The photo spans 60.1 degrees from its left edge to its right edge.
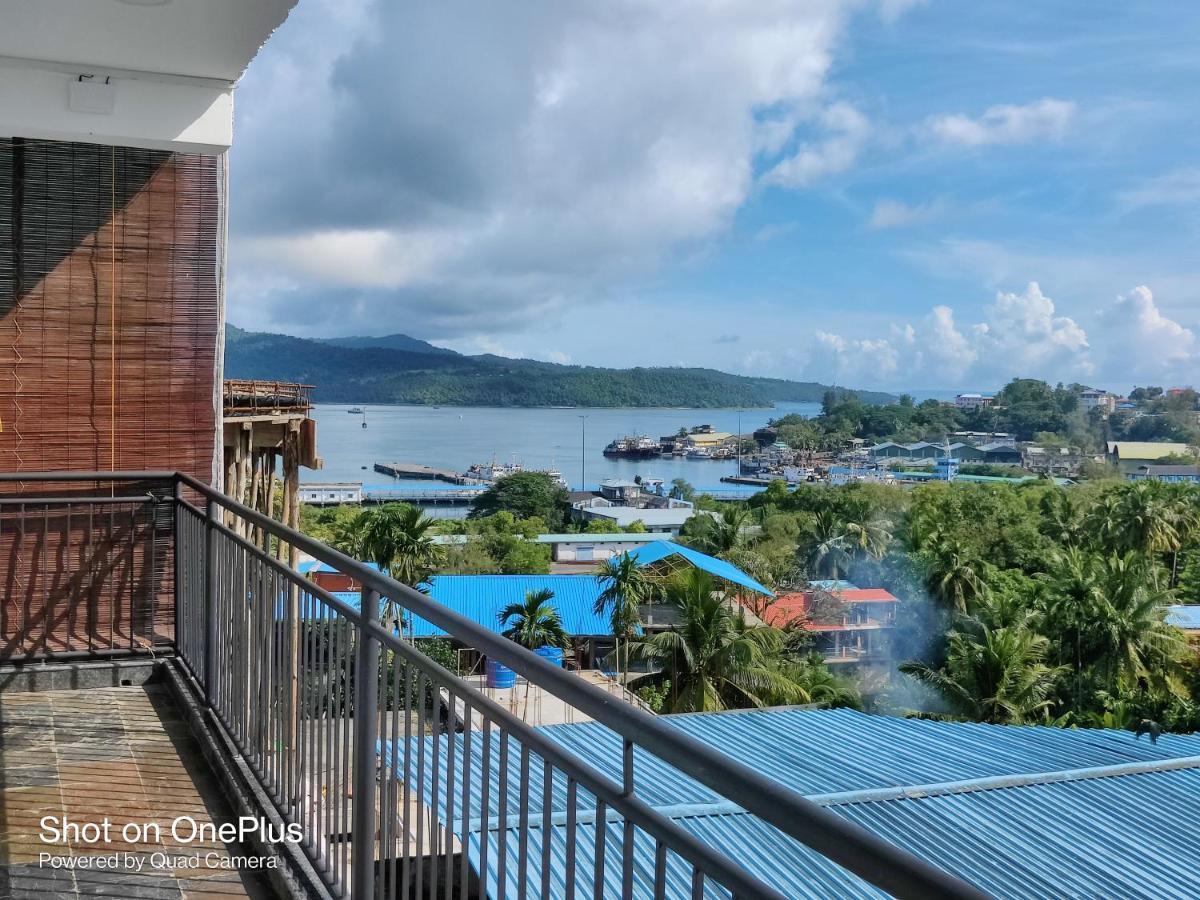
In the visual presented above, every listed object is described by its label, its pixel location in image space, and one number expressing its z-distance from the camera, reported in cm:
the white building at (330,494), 6662
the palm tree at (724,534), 3691
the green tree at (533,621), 2217
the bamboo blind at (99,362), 407
